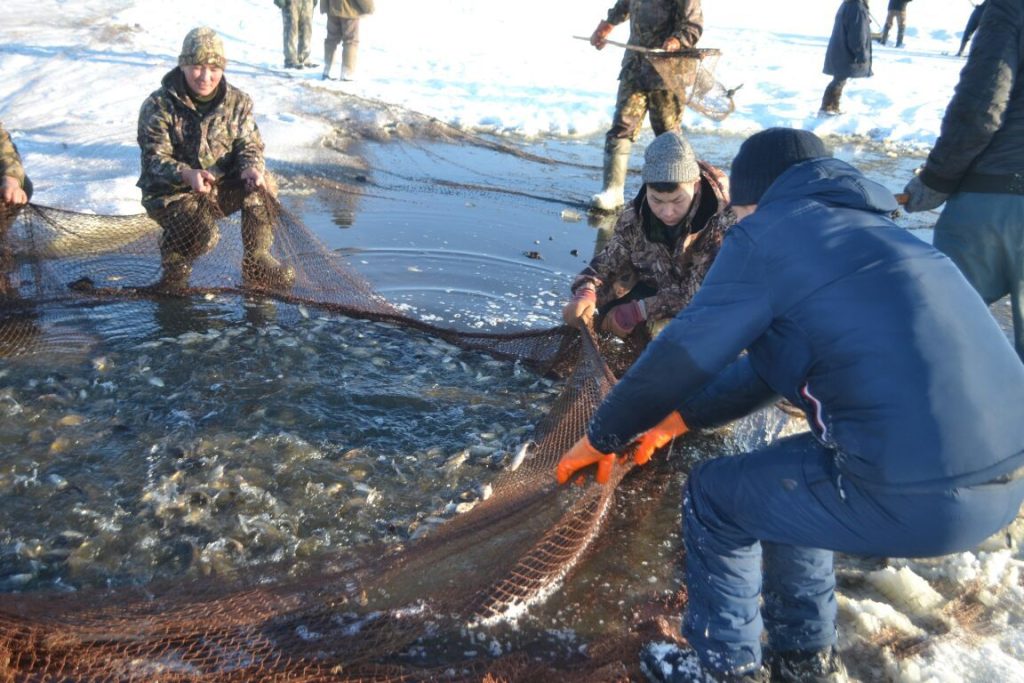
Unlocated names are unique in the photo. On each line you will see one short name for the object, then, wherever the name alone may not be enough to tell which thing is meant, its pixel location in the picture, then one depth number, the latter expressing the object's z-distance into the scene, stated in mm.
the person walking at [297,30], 14211
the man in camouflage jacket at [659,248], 4254
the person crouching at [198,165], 5555
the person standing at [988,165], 3918
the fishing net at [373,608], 2598
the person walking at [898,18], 21844
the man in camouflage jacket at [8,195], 5062
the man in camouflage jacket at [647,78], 7656
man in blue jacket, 2188
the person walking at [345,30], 13266
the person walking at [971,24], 11594
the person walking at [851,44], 13500
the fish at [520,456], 3991
